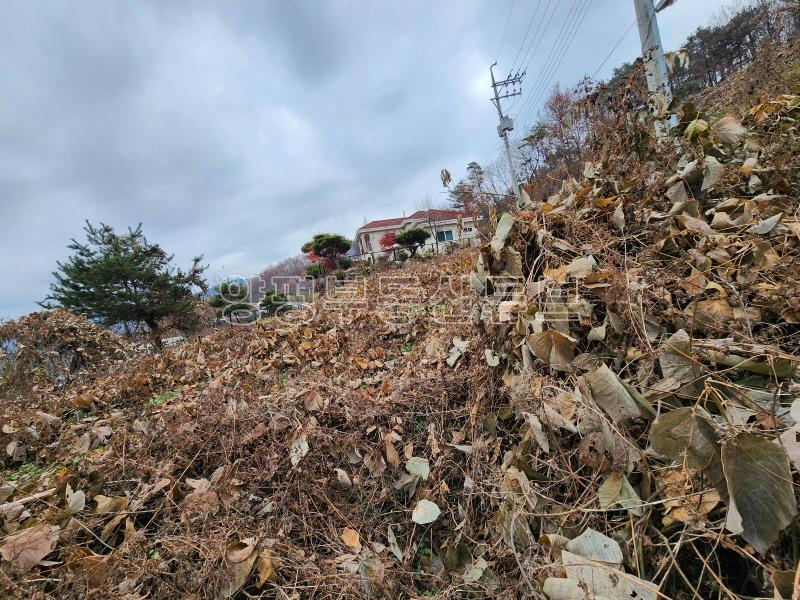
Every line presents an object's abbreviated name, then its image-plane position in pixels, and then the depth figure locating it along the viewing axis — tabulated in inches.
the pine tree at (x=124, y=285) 425.7
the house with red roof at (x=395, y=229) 725.5
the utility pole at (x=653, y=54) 89.4
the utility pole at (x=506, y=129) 534.3
